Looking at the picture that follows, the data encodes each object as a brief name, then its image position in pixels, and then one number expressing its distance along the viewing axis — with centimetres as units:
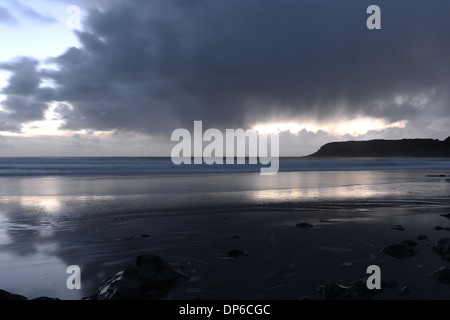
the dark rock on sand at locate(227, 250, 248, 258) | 660
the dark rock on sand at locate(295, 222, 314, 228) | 921
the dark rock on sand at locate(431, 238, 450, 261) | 628
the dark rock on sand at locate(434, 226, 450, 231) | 864
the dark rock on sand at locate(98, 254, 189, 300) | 474
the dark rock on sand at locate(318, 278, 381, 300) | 459
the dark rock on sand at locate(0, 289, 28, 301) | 426
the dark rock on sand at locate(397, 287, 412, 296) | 476
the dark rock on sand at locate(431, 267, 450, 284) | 514
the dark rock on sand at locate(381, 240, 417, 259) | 646
